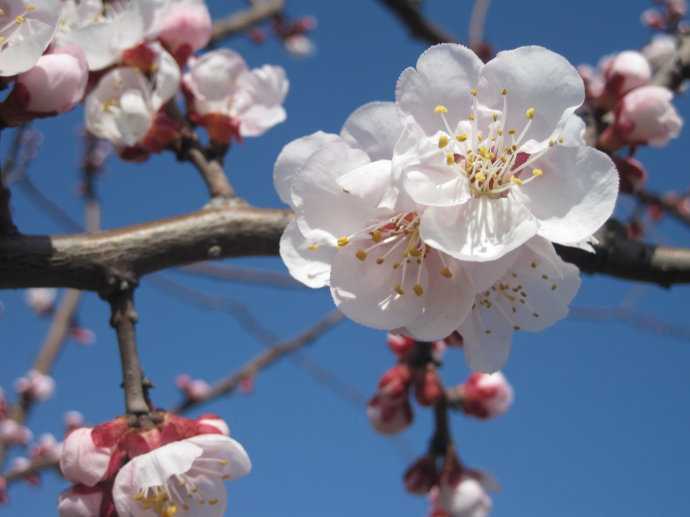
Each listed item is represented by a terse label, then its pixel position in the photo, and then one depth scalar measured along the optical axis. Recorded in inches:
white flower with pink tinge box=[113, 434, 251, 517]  11.1
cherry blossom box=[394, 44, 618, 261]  10.7
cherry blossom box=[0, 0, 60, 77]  11.2
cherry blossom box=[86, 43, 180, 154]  13.0
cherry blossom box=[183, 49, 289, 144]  13.5
